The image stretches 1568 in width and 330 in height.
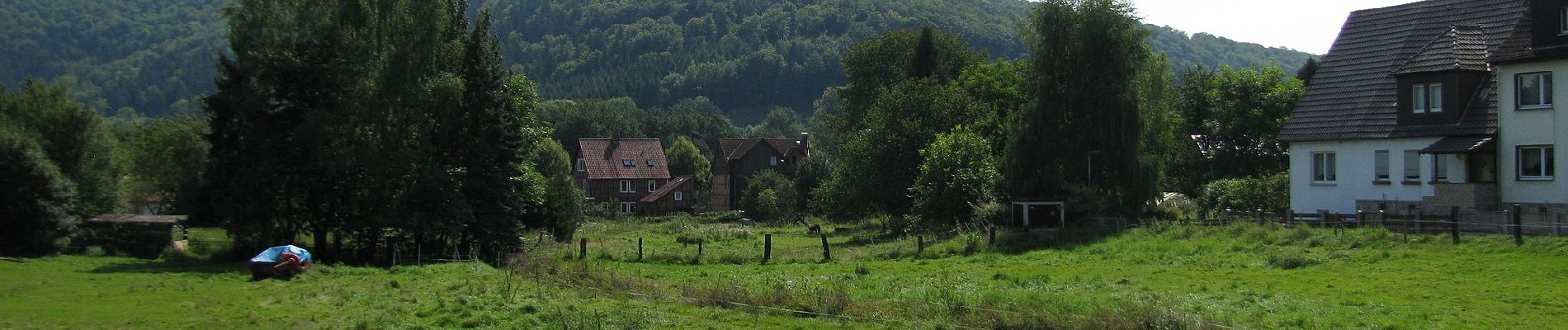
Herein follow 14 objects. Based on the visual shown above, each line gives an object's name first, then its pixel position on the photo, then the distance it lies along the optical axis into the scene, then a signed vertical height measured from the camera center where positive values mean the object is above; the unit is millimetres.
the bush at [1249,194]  49906 -309
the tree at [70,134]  52094 +2089
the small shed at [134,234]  41719 -1664
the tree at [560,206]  56469 -981
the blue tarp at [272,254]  33656 -1882
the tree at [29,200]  39156 -534
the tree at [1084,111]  48219 +2856
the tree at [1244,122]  62250 +3177
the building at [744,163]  110562 +1969
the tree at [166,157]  69812 +1548
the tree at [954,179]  51906 +263
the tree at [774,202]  88250 -1186
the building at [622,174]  110000 +958
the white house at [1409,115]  37719 +2270
